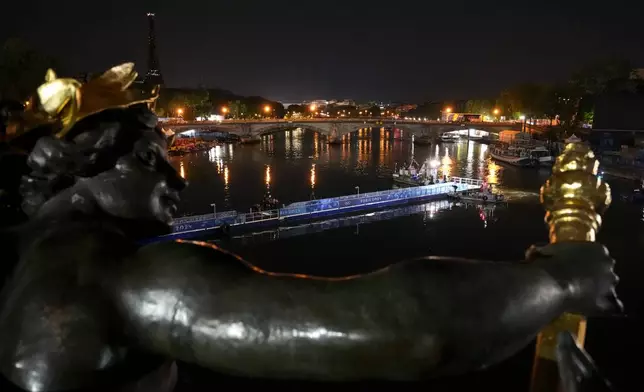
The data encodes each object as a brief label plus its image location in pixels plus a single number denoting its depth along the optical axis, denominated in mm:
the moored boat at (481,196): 34125
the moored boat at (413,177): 41031
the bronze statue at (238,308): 1133
